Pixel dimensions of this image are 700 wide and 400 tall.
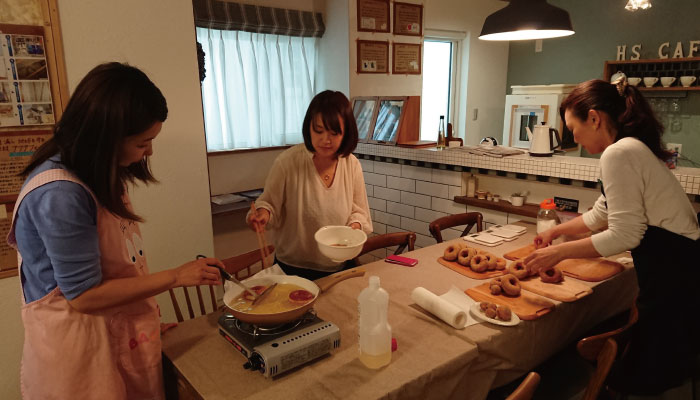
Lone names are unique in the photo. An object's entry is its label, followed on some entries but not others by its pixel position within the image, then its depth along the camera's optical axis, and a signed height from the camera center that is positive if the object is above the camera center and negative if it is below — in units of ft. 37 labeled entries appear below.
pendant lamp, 7.02 +1.44
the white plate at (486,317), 4.77 -2.17
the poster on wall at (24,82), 6.01 +0.44
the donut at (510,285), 5.39 -2.06
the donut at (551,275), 5.79 -2.08
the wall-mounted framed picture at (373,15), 12.42 +2.69
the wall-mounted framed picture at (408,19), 13.36 +2.78
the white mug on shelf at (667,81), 14.75 +0.96
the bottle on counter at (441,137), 10.19 -0.55
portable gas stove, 3.85 -2.03
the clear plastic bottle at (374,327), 3.89 -1.85
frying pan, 4.11 -1.84
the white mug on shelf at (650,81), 15.02 +0.98
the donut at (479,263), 6.17 -2.05
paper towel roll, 4.71 -2.06
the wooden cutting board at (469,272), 6.09 -2.16
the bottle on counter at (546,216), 7.41 -1.71
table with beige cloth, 3.81 -2.24
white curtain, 11.41 +0.71
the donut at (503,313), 4.82 -2.12
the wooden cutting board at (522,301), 4.99 -2.17
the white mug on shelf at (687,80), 14.33 +0.95
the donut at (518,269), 5.91 -2.06
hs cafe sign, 14.61 +2.01
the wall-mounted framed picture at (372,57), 12.65 +1.58
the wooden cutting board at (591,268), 5.91 -2.10
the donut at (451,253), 6.62 -2.03
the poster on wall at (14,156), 6.19 -0.55
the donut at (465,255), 6.43 -2.04
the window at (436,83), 17.02 +1.10
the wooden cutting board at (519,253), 6.75 -2.10
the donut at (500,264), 6.28 -2.09
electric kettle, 8.53 -0.54
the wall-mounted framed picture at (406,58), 13.58 +1.64
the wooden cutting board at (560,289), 5.38 -2.15
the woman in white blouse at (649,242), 4.81 -1.45
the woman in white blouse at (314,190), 6.47 -1.13
